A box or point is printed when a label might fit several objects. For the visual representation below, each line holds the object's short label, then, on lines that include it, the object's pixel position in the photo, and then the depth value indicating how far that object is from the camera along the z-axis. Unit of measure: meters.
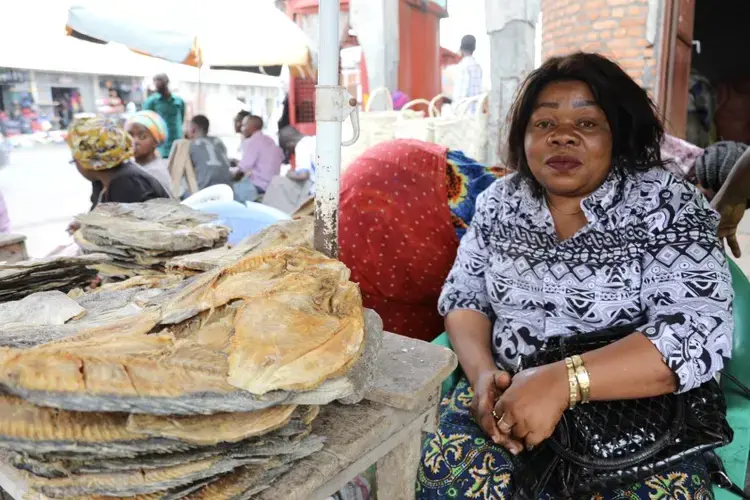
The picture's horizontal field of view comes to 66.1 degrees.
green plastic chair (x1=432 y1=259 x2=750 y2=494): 1.54
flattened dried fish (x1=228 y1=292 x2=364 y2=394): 0.79
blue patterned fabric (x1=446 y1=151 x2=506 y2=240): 2.32
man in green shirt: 7.27
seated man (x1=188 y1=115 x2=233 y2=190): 5.82
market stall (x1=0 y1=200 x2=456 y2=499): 0.76
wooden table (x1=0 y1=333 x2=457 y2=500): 0.92
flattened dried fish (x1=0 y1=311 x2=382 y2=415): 0.73
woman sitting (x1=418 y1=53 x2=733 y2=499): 1.40
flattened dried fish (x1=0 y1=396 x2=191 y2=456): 0.76
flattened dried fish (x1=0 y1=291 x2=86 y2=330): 1.09
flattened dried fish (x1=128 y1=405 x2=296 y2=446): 0.77
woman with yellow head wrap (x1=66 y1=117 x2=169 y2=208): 2.57
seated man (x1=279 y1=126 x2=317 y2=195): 5.64
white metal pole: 1.22
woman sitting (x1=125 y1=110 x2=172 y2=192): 3.94
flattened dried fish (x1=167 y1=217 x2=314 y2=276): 1.46
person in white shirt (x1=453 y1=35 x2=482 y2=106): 8.05
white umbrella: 5.29
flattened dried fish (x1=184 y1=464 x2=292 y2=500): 0.82
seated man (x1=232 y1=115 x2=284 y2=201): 6.48
